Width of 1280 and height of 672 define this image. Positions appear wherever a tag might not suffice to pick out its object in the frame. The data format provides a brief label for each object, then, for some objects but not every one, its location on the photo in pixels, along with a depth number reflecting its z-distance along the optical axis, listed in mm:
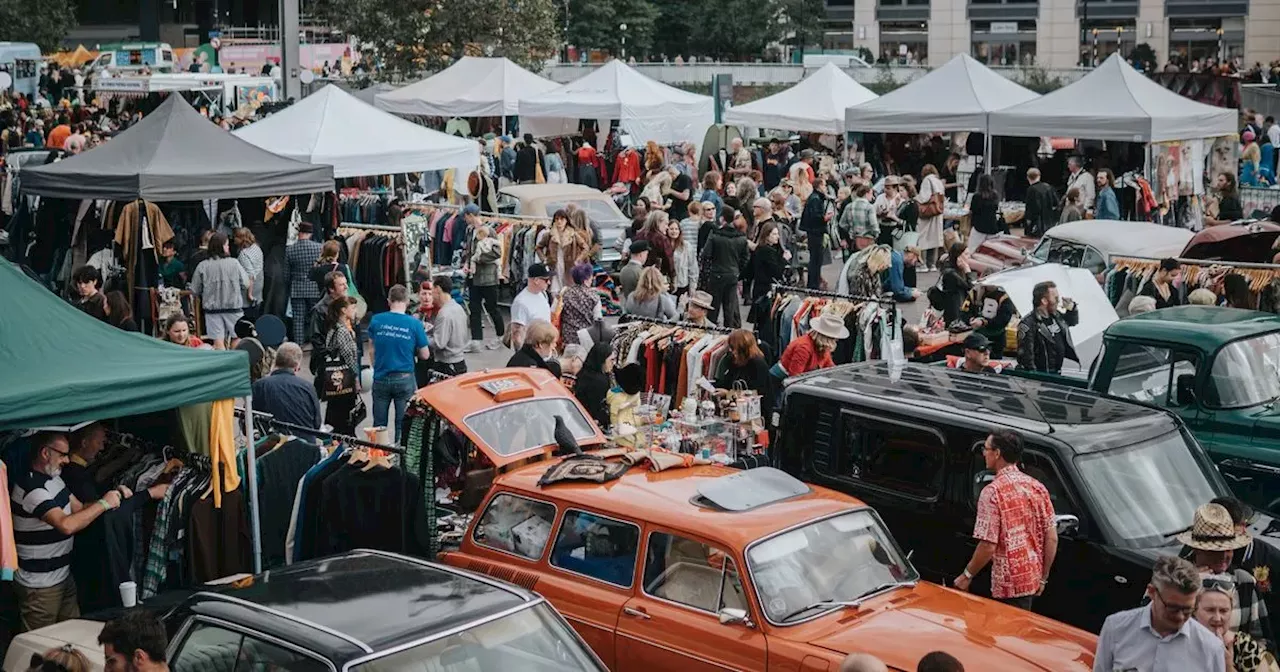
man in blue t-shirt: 13141
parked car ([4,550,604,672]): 6309
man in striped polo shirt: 8719
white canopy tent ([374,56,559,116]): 33125
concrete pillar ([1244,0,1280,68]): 79625
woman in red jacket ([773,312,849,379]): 12609
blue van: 55312
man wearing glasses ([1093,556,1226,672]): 6457
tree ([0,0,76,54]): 74750
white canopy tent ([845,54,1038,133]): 26875
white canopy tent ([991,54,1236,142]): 24531
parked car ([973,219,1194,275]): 17094
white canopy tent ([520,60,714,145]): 31781
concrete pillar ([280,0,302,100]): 29594
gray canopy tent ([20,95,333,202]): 16500
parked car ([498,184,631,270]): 22078
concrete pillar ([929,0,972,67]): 88438
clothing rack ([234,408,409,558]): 9523
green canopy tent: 8266
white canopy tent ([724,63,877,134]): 31359
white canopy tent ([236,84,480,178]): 20688
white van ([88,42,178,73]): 56938
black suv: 8641
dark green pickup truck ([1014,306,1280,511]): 10336
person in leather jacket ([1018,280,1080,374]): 13281
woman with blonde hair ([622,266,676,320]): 14367
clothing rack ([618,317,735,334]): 13211
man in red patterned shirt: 8336
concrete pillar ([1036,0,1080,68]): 85125
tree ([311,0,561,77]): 45312
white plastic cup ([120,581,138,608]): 8127
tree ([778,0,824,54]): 85250
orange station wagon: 7348
